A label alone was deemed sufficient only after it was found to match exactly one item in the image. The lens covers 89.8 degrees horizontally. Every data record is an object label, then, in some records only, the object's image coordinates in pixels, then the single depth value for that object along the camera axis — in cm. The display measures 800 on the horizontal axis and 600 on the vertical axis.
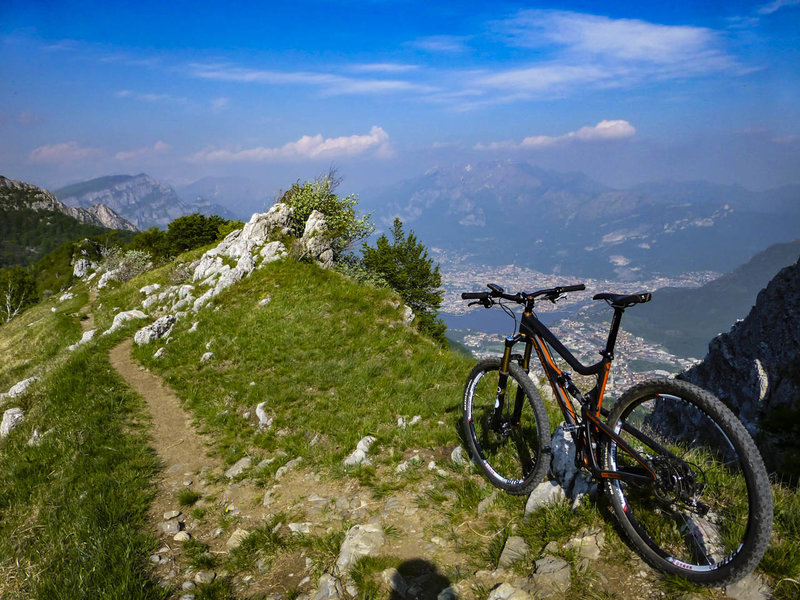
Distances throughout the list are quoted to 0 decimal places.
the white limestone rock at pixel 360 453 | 742
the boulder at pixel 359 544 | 502
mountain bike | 340
